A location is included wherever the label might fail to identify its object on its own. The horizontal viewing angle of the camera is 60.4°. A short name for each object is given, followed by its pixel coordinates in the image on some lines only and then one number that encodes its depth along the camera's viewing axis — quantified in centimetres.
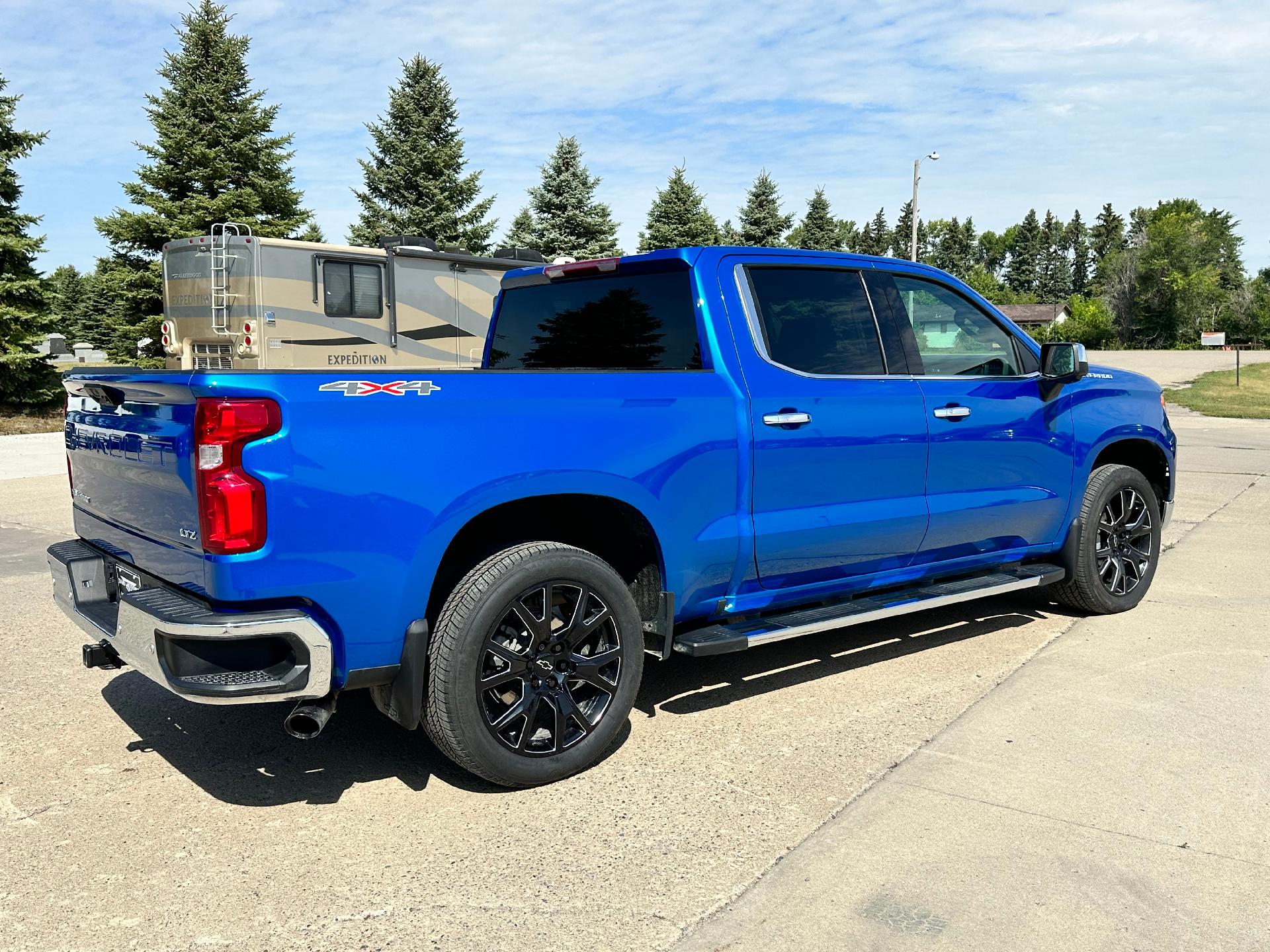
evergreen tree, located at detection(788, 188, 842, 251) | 4844
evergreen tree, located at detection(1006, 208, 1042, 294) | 14912
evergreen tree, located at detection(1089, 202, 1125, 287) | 15062
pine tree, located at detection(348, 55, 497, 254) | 3028
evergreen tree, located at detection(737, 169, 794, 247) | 4200
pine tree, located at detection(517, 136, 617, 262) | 3359
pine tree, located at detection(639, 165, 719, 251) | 3759
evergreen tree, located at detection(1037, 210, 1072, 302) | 15088
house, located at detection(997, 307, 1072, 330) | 11719
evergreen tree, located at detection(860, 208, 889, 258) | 12662
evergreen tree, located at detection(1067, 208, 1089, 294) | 16262
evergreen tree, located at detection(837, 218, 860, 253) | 5756
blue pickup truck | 328
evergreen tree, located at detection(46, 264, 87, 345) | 5425
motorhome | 1424
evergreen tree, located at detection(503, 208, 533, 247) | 3447
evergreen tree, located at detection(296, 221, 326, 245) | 3792
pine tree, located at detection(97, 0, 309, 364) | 2512
